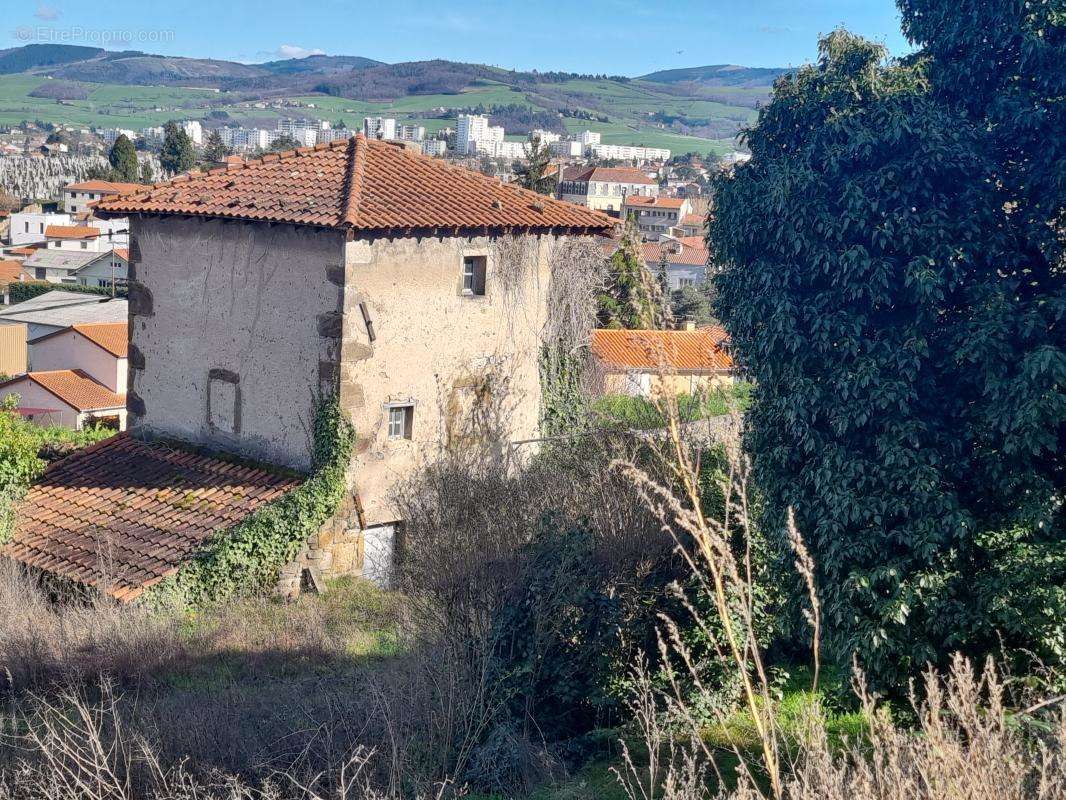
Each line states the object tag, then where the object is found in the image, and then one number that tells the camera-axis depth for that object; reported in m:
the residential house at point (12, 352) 42.41
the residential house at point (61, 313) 38.50
